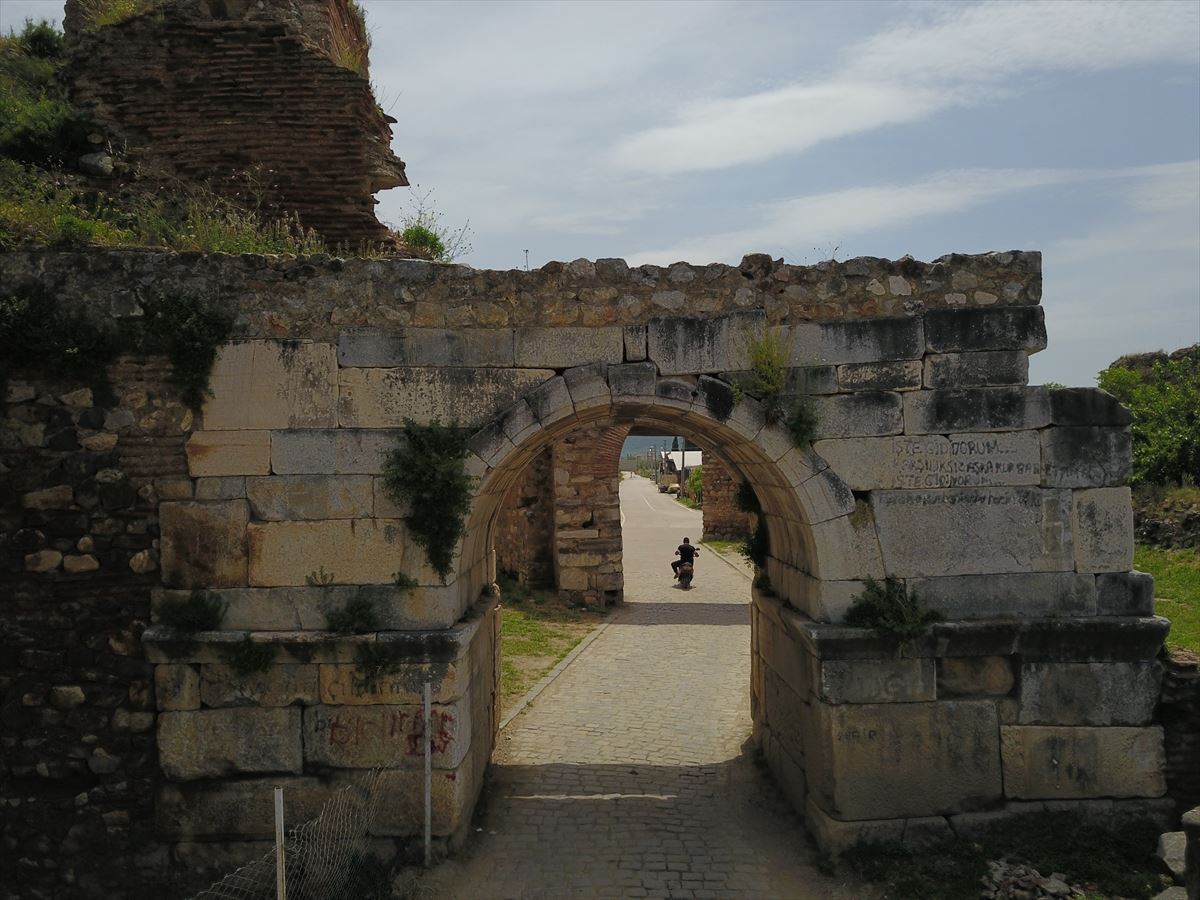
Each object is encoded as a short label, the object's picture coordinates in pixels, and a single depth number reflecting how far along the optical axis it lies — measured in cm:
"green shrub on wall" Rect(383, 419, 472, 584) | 610
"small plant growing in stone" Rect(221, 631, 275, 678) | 600
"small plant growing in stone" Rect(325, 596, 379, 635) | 609
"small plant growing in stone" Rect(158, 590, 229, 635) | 602
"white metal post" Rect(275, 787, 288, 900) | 447
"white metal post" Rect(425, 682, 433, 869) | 601
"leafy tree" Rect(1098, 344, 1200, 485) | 1364
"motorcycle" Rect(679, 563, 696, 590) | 1931
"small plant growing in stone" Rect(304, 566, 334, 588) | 616
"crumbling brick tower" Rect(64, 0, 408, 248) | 832
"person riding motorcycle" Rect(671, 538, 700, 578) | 1931
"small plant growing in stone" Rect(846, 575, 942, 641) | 606
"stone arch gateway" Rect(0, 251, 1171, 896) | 609
